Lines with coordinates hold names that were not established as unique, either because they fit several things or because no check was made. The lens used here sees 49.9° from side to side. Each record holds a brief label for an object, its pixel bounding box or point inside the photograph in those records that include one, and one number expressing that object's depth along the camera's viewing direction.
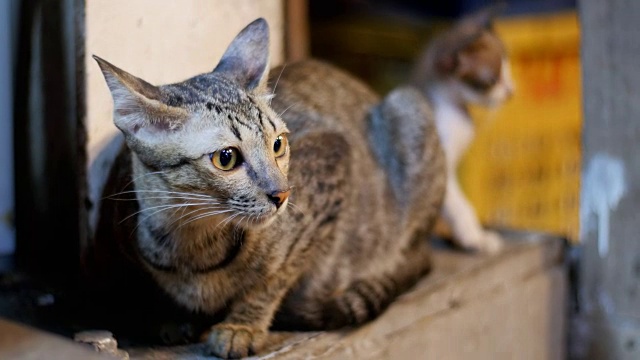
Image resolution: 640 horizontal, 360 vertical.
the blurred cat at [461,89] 2.26
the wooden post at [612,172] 2.04
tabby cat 1.18
